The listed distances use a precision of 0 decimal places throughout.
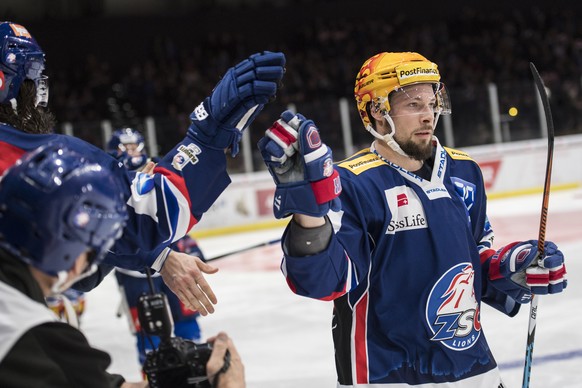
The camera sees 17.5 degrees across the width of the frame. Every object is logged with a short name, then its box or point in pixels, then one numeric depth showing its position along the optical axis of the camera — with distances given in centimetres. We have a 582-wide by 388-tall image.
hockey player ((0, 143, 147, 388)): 434
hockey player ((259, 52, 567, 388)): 551
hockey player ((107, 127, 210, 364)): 789
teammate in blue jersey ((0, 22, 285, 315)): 494
